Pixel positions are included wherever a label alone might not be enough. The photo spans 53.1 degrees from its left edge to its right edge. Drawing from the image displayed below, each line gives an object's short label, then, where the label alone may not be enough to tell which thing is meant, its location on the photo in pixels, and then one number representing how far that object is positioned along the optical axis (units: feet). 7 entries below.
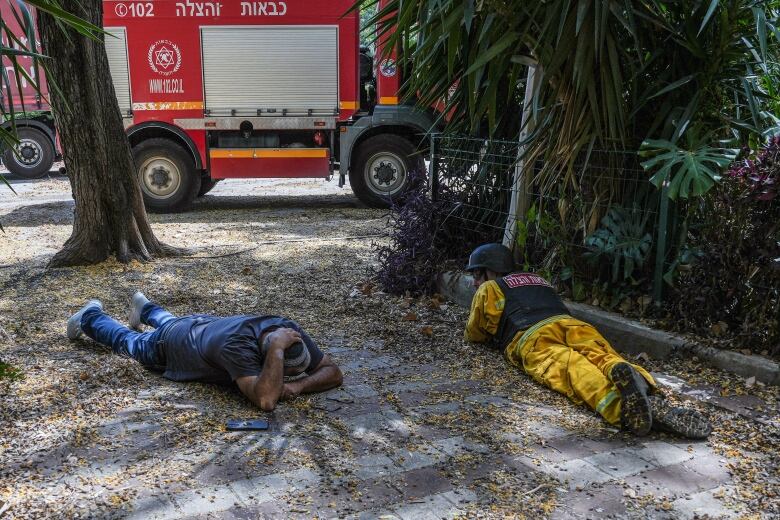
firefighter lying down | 11.70
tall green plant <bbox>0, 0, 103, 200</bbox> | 9.45
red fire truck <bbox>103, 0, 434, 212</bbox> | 36.09
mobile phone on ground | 11.84
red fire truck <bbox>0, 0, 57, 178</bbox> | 50.31
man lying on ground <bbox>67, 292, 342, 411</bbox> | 12.62
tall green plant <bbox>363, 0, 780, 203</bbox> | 15.71
